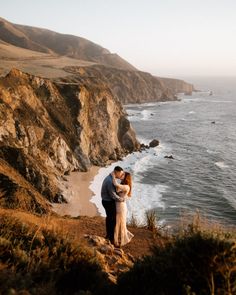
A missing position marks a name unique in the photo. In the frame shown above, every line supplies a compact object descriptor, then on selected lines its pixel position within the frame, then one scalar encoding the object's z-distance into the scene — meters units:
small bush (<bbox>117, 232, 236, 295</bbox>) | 5.31
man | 10.27
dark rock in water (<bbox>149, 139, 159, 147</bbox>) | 53.57
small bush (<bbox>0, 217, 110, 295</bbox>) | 5.26
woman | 10.34
